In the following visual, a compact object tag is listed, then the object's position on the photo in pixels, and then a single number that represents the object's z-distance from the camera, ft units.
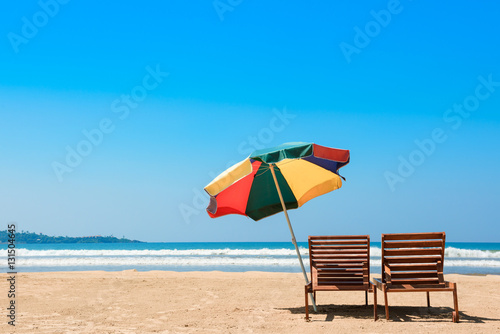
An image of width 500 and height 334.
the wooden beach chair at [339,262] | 19.04
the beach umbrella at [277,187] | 21.62
